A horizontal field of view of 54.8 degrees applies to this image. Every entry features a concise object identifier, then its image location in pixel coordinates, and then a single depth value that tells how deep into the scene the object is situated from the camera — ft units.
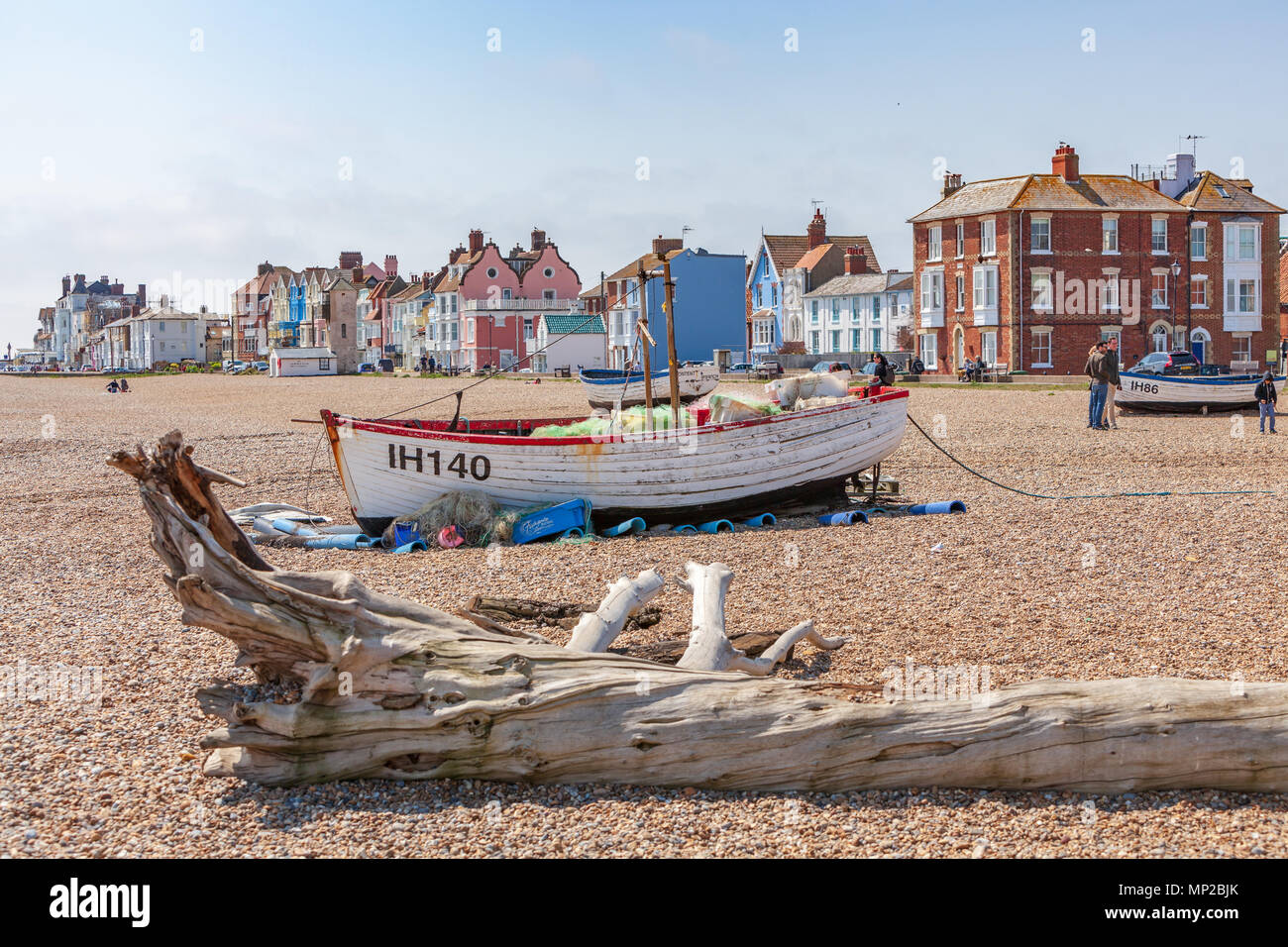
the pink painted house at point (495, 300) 293.84
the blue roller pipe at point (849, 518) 44.42
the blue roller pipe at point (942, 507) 45.73
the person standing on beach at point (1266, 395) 76.38
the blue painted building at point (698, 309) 262.47
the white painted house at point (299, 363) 293.84
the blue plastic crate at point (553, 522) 43.39
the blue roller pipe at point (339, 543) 43.73
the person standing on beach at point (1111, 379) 79.87
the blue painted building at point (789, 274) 251.39
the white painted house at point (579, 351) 258.98
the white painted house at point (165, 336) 483.10
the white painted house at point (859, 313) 228.63
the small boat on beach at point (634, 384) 115.14
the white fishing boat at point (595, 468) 45.09
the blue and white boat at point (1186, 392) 95.25
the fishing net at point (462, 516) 43.88
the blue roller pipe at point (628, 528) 44.16
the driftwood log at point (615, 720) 17.85
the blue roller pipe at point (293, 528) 45.24
